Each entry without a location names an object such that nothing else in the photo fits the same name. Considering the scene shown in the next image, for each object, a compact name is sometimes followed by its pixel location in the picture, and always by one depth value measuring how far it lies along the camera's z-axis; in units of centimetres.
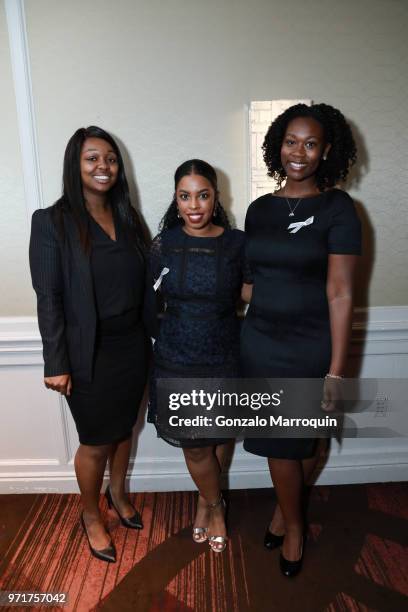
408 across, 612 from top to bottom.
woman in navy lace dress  169
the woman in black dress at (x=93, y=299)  164
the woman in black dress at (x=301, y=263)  157
